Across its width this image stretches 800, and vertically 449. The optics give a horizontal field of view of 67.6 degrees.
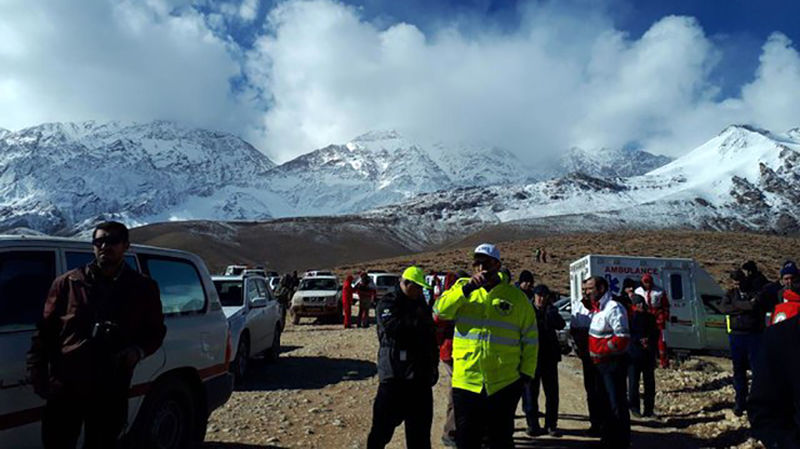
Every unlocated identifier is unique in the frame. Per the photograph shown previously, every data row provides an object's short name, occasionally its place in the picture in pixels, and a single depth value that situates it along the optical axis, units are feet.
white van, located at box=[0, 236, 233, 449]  12.43
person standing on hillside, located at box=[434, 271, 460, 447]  20.44
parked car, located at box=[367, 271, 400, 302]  87.76
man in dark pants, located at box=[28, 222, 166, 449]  11.13
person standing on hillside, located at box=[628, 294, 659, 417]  25.67
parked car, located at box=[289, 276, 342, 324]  63.98
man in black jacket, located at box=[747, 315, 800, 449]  7.26
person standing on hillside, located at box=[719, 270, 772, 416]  23.99
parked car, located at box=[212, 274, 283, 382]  30.96
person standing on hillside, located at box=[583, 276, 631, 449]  19.44
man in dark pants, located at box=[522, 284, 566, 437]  22.08
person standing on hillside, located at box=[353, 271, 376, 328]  61.46
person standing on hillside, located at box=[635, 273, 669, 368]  34.67
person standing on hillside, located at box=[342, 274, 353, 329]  60.02
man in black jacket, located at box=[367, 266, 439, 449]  15.51
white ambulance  44.14
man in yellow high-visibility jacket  14.26
